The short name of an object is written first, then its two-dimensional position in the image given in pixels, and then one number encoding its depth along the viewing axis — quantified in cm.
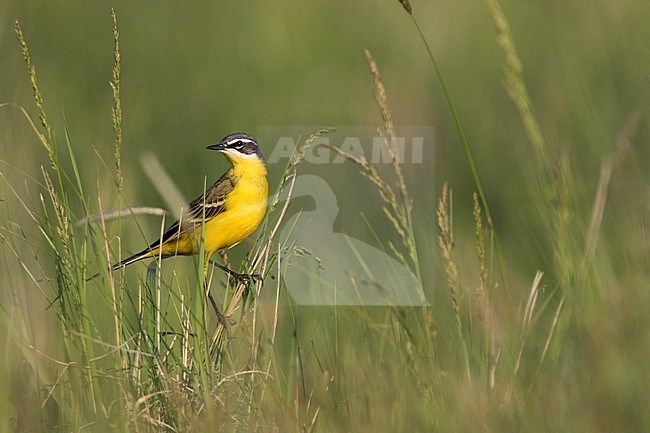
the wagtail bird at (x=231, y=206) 898
